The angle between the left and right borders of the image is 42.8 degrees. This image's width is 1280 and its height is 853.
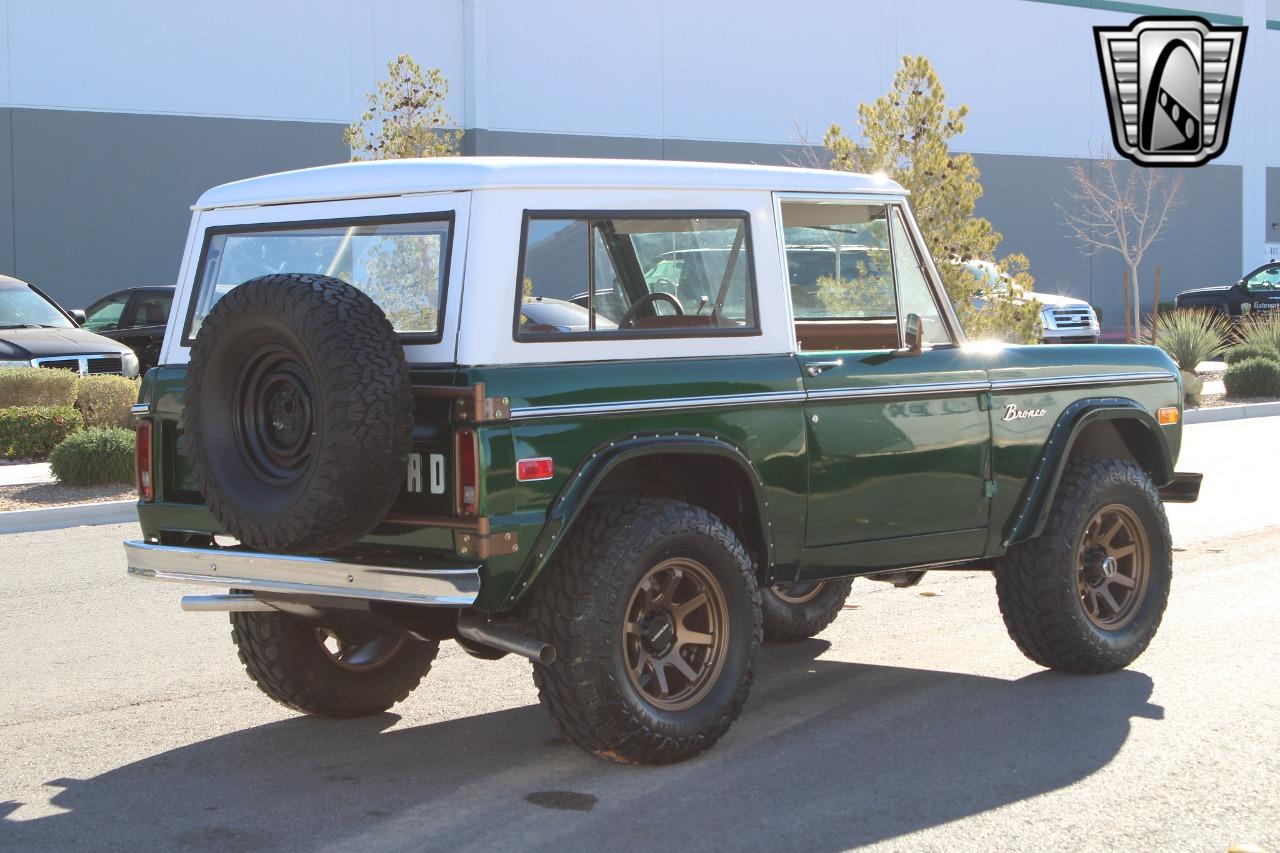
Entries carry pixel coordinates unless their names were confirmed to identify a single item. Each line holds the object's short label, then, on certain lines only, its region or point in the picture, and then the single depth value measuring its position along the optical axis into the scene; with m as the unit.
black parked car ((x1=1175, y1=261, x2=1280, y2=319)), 30.42
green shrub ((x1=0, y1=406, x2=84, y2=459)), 15.30
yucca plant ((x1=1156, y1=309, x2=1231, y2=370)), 24.05
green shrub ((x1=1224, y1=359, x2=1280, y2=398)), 22.72
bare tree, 39.00
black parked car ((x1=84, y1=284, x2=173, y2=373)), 20.77
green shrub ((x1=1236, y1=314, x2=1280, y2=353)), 24.35
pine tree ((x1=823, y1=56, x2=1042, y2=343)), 15.58
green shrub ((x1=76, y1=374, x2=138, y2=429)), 15.81
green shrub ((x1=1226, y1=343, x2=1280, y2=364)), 23.70
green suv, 5.09
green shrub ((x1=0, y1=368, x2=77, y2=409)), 15.73
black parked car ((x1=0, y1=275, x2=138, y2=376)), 17.20
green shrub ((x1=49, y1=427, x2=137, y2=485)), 13.23
